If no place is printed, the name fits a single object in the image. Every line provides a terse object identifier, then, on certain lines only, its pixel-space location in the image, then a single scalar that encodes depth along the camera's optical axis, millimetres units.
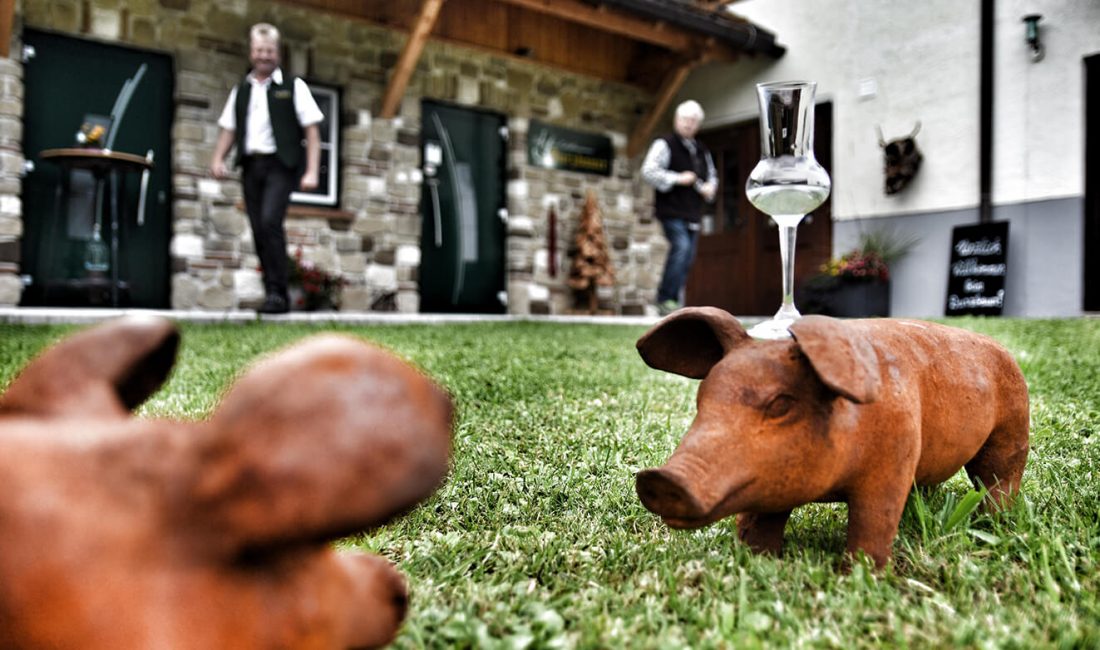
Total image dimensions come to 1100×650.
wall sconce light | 7488
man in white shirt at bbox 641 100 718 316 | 6969
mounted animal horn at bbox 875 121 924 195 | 8367
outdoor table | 6137
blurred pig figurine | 510
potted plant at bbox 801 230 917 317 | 8008
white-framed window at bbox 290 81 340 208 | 7992
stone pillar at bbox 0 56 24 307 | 6344
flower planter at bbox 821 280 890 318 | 8000
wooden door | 9273
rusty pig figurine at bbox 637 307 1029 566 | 962
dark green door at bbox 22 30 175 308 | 6652
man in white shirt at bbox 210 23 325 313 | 5406
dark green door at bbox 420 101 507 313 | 8734
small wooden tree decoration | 9469
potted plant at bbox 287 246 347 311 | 7398
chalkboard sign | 7672
